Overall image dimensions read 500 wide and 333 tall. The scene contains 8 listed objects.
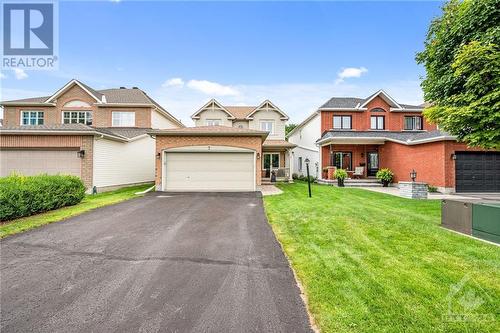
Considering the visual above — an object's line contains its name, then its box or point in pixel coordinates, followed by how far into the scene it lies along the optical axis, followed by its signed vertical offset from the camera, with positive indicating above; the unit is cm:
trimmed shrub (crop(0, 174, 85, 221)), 682 -92
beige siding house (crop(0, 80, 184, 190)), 1284 +185
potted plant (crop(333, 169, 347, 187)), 1691 -71
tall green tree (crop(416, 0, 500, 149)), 583 +261
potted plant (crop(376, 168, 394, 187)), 1698 -72
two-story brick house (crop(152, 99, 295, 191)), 1407 +47
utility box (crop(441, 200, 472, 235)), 588 -132
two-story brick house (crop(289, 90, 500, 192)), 1348 +135
